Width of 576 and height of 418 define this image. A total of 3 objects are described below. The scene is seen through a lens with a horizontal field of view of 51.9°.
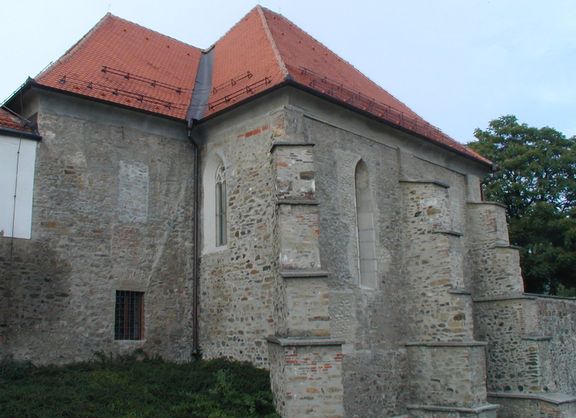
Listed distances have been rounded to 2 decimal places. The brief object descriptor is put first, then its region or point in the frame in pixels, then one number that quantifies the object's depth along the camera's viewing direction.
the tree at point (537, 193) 28.42
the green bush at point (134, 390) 10.27
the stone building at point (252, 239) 12.41
